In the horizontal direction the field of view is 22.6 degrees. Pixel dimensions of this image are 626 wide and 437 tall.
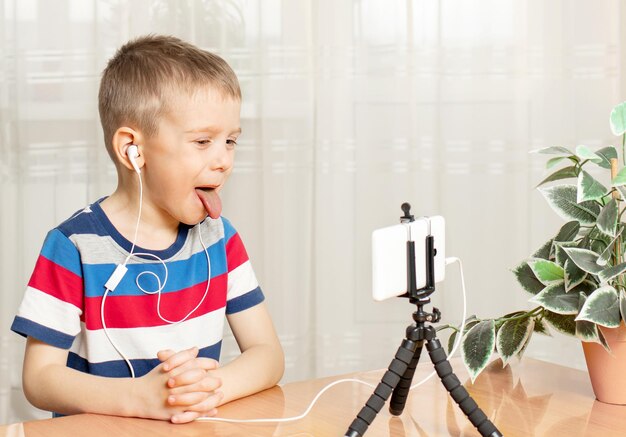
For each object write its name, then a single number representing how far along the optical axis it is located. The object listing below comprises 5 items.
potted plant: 1.34
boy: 1.44
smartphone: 1.21
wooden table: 1.27
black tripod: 1.23
